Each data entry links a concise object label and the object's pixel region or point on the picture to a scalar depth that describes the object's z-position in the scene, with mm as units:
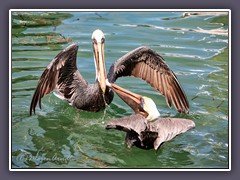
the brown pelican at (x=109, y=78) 18775
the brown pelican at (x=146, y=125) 16294
